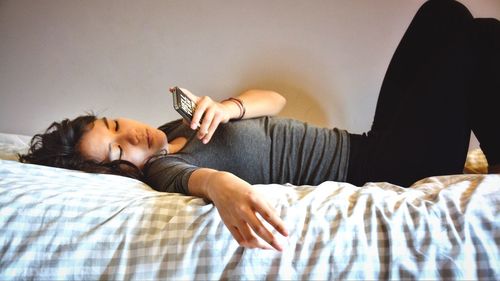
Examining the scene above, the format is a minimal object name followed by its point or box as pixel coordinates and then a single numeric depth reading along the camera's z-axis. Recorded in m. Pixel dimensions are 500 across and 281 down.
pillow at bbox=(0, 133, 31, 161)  0.88
